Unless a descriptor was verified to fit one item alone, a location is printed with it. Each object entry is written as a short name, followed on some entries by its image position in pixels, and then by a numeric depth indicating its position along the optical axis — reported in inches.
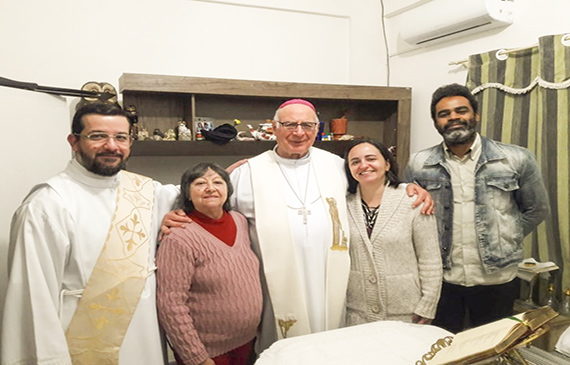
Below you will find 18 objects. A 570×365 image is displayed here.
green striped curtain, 92.9
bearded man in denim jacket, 81.0
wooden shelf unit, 114.6
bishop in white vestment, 79.0
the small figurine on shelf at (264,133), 129.0
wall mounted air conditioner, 108.2
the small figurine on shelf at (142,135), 115.3
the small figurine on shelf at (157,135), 117.2
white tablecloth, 51.7
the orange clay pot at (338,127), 139.4
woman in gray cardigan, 74.0
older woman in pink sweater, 66.2
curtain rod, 99.7
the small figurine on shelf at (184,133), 118.5
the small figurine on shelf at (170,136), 117.8
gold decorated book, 37.3
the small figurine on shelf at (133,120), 114.5
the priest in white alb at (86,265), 58.1
